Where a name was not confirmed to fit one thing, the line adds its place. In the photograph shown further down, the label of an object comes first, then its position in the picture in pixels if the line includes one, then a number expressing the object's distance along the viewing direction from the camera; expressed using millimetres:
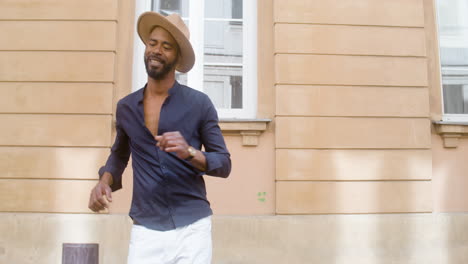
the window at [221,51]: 4723
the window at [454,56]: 4891
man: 1688
